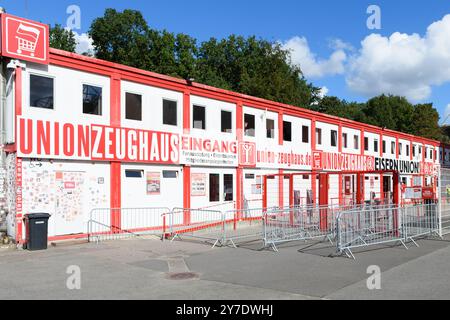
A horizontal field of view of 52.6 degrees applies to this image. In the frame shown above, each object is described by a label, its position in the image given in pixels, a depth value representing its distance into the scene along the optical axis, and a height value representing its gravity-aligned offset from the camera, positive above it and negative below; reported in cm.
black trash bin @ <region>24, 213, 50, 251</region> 1296 -154
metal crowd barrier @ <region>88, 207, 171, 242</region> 1532 -168
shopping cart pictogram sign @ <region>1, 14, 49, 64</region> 1331 +414
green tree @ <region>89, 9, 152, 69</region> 5225 +1673
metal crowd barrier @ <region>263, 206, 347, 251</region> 1387 -162
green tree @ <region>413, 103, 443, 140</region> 6893 +781
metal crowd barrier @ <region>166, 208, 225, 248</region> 1503 -188
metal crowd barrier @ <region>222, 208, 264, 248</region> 1473 -202
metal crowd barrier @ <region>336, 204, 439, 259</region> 1211 -157
